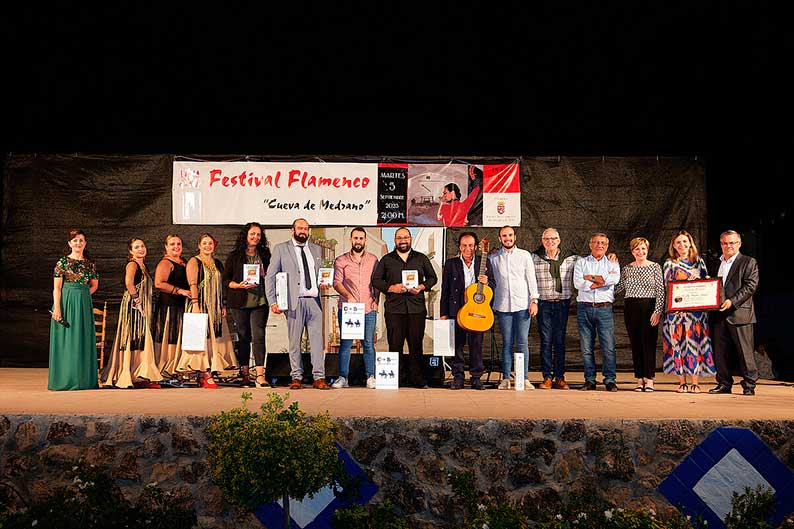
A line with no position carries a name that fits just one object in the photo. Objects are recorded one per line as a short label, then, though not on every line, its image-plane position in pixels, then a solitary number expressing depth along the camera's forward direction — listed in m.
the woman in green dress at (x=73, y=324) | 7.19
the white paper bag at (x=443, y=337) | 7.64
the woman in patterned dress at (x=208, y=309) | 7.86
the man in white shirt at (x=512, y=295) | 7.72
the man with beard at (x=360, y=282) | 7.96
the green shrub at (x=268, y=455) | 4.16
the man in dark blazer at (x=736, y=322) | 7.25
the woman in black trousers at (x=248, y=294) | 7.92
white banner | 9.56
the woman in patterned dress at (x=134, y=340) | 7.64
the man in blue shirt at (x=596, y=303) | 7.70
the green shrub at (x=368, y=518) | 4.87
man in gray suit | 7.54
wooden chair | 8.98
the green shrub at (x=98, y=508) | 4.41
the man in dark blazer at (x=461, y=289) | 7.66
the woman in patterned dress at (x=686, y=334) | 7.50
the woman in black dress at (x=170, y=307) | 7.88
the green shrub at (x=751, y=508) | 4.91
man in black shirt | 7.74
